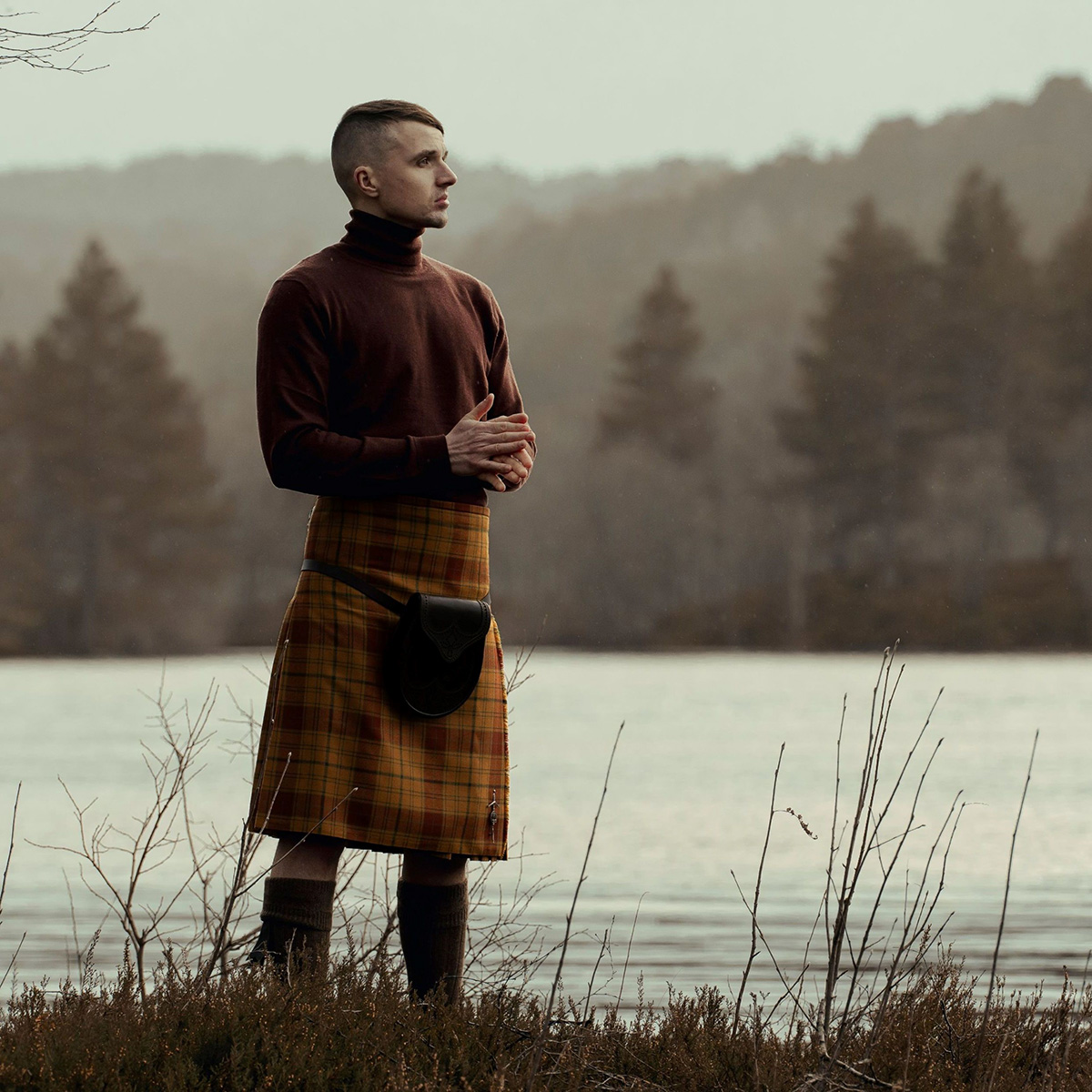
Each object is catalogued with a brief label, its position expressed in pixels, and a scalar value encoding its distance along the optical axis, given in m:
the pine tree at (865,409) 123.12
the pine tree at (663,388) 137.12
